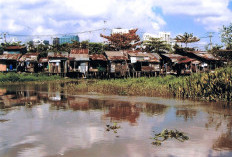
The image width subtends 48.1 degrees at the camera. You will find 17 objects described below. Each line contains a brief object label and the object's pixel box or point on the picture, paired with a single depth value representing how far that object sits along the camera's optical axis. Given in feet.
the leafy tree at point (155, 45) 138.10
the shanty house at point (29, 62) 114.42
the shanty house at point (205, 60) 115.75
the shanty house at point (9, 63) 115.24
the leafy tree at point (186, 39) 148.36
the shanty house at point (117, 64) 110.93
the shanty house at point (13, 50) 121.49
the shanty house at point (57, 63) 112.57
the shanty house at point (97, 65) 111.67
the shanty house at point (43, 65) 116.06
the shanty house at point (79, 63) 109.50
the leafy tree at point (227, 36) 112.25
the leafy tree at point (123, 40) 135.03
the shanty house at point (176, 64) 112.57
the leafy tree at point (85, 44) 138.66
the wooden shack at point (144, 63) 112.57
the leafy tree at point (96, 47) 139.33
